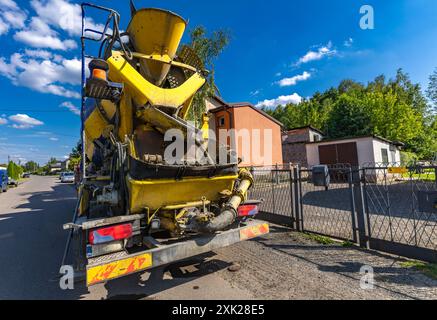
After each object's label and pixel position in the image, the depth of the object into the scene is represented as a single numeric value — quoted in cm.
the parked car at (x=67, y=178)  3222
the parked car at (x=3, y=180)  2103
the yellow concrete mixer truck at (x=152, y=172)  301
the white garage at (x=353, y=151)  1718
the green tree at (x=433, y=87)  2463
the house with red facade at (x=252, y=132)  1904
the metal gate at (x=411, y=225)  374
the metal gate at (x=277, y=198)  619
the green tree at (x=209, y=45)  1808
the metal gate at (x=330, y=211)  504
